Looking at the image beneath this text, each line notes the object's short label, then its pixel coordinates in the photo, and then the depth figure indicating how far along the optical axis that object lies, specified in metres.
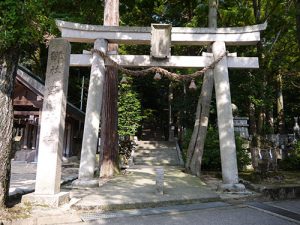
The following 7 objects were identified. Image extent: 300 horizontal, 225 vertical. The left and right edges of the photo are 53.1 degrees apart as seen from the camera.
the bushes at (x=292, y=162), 15.46
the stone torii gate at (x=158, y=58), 8.73
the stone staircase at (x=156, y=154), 18.66
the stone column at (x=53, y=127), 6.35
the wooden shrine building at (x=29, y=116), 15.71
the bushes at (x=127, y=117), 17.06
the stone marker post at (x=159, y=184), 7.79
